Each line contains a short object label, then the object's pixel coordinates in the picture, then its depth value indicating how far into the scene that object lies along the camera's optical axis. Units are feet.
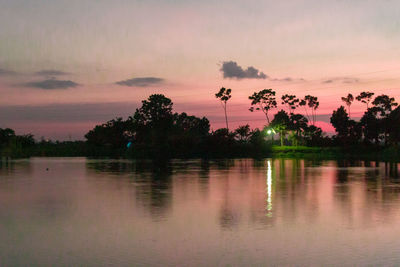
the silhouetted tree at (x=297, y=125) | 334.26
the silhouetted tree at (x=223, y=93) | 378.73
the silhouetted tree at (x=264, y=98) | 369.30
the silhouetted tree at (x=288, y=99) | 371.15
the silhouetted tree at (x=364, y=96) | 339.36
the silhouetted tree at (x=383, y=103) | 309.22
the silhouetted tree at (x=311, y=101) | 382.22
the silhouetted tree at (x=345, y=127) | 304.50
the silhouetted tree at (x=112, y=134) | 378.12
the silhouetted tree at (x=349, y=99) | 351.25
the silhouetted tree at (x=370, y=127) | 297.08
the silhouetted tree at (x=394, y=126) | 267.59
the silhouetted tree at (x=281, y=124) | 337.72
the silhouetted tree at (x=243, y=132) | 351.05
